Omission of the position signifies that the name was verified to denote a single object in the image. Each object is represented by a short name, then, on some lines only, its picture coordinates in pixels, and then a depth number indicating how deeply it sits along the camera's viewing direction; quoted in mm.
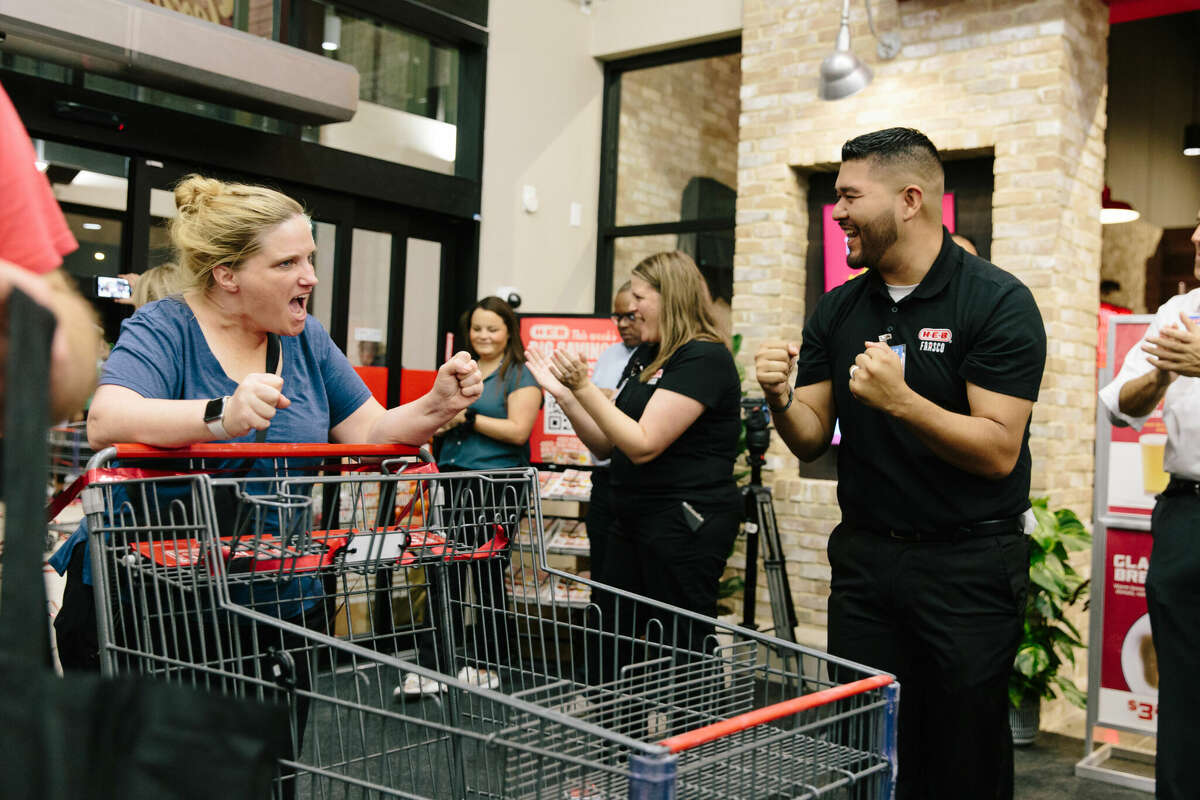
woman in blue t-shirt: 1610
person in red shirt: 755
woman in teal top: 4320
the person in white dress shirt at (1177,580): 2482
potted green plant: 3922
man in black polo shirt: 1959
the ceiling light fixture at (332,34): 5551
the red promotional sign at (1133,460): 3684
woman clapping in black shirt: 3000
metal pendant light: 4781
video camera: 4121
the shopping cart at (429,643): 1134
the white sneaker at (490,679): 1540
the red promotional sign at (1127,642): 3740
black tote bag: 643
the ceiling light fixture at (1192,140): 6773
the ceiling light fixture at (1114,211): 6391
